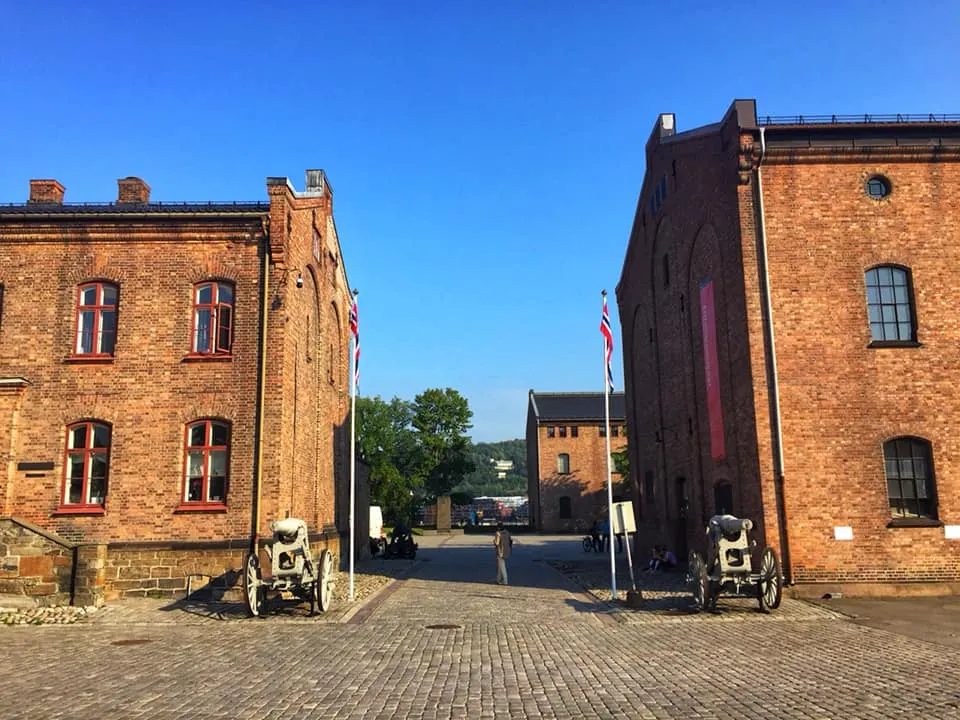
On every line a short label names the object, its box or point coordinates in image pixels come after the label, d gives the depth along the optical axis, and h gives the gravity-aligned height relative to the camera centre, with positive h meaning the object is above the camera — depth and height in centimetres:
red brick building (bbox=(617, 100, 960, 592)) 1675 +335
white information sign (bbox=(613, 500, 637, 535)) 1669 -70
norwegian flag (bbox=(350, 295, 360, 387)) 1886 +366
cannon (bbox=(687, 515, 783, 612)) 1449 -166
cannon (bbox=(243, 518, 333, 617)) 1498 -162
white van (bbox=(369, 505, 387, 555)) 3484 -204
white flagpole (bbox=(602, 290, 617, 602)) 1700 -34
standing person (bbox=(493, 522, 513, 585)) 2144 -173
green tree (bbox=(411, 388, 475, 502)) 7238 +508
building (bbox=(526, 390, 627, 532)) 6238 +171
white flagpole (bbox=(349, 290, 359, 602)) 1762 +92
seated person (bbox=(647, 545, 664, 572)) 2286 -225
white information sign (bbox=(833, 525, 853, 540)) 1666 -109
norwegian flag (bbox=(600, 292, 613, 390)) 1789 +357
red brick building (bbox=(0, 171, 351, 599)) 1750 +270
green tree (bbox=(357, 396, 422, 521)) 6575 +364
